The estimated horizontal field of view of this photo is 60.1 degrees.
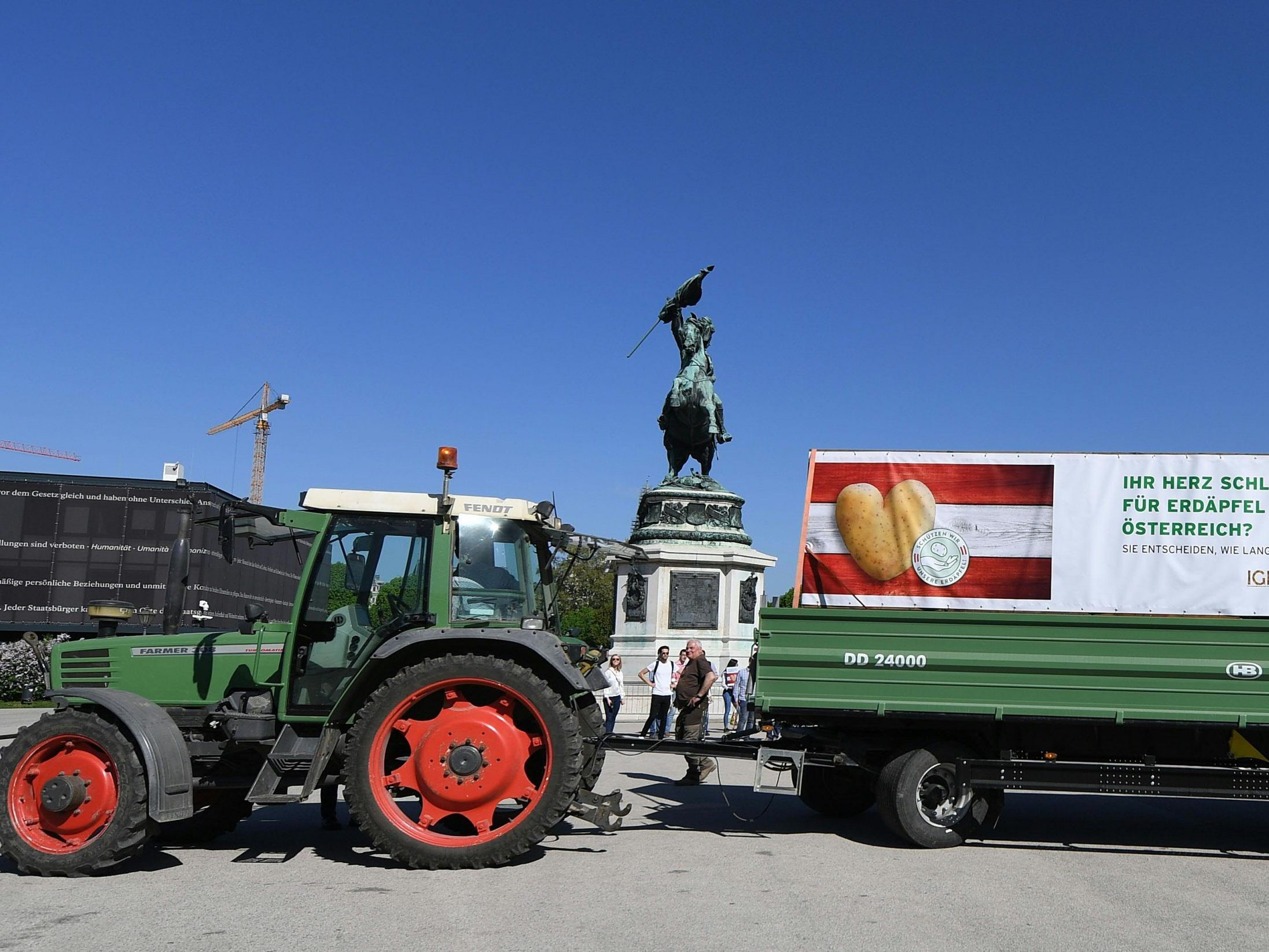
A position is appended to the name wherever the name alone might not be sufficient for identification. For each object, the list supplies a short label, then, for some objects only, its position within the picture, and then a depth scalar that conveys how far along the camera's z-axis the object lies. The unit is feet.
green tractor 21.70
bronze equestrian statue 76.74
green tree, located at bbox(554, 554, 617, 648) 165.78
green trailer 24.43
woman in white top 47.57
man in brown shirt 34.68
